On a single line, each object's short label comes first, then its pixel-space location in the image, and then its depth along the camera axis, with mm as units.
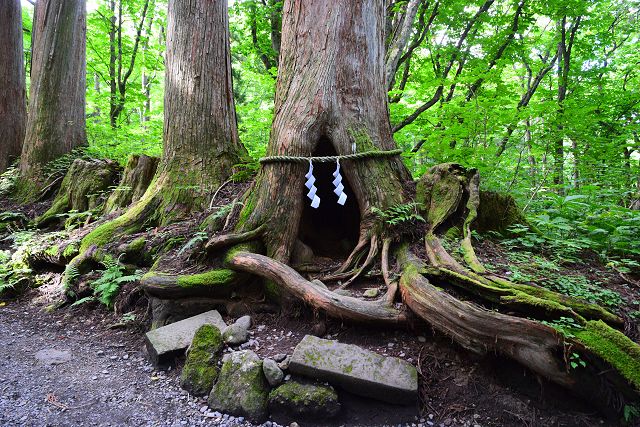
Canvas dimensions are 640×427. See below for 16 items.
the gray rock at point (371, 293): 3149
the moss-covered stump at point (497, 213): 4051
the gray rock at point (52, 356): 3134
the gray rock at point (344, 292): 3168
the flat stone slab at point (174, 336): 2980
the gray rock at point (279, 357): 2712
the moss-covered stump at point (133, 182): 5531
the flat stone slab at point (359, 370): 2365
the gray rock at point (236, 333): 3010
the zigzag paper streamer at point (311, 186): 3305
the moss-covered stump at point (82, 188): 6082
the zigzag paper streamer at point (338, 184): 3400
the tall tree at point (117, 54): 13773
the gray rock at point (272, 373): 2531
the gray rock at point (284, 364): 2606
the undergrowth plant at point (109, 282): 3896
